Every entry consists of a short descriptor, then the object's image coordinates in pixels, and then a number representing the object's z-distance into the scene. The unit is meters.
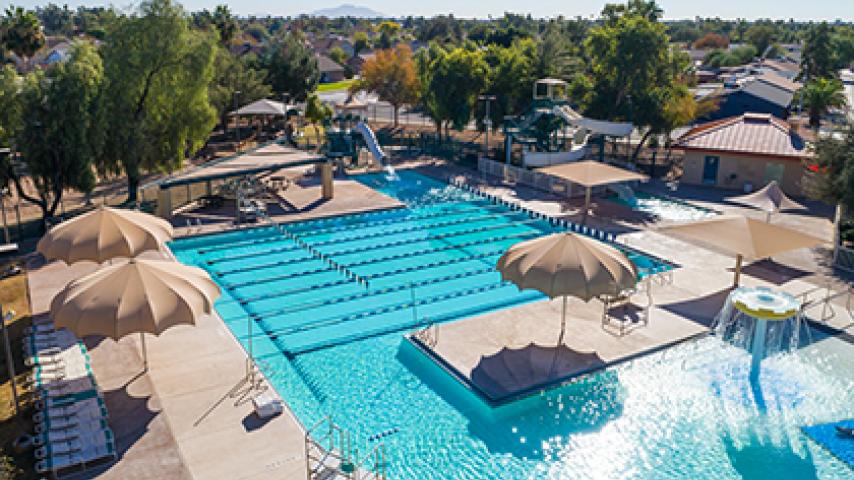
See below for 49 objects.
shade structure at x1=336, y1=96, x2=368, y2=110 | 48.58
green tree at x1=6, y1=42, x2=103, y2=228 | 25.53
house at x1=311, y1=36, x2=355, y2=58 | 132.84
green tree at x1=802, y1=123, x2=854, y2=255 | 23.56
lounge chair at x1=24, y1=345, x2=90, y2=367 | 15.95
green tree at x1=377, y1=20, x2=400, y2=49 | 138.00
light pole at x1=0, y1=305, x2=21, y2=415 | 13.29
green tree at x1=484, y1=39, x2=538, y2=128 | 42.56
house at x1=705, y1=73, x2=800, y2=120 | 56.25
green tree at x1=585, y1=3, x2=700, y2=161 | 37.12
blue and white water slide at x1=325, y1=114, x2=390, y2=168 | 39.38
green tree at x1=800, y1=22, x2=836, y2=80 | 74.44
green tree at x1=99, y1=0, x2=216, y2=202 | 29.36
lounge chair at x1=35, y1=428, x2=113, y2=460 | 12.95
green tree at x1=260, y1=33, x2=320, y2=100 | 54.59
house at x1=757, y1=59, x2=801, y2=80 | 84.36
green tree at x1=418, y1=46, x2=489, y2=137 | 41.44
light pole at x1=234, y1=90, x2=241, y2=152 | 45.11
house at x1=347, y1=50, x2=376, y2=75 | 107.84
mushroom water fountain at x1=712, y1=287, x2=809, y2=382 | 16.58
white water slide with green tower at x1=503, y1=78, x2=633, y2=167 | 37.25
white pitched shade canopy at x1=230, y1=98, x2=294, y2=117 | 44.34
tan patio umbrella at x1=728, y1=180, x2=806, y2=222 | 25.17
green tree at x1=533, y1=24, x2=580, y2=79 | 43.43
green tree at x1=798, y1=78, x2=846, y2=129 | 49.12
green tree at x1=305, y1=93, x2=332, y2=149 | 46.34
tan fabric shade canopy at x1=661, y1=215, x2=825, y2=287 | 20.47
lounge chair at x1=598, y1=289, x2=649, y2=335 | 19.31
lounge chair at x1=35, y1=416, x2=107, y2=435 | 13.62
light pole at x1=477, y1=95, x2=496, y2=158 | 38.62
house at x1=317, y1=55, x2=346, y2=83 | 98.55
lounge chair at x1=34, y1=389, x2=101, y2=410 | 14.25
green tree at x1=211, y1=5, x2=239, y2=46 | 68.56
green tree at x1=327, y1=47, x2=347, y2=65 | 114.50
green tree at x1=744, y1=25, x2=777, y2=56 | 134.62
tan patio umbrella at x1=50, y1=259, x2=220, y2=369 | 14.32
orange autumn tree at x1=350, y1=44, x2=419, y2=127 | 52.69
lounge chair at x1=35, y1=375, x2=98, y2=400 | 14.59
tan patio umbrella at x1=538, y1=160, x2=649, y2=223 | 29.27
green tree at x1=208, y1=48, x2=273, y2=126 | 45.59
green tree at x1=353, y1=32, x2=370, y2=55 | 133.00
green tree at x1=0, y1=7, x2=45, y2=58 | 55.66
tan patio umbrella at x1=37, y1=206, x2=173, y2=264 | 19.12
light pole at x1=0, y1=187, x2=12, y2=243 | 24.68
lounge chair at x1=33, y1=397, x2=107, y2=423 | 13.92
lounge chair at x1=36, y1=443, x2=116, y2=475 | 12.60
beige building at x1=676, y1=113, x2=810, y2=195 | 33.84
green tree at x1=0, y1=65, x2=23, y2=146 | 25.05
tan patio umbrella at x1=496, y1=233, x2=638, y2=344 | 16.58
